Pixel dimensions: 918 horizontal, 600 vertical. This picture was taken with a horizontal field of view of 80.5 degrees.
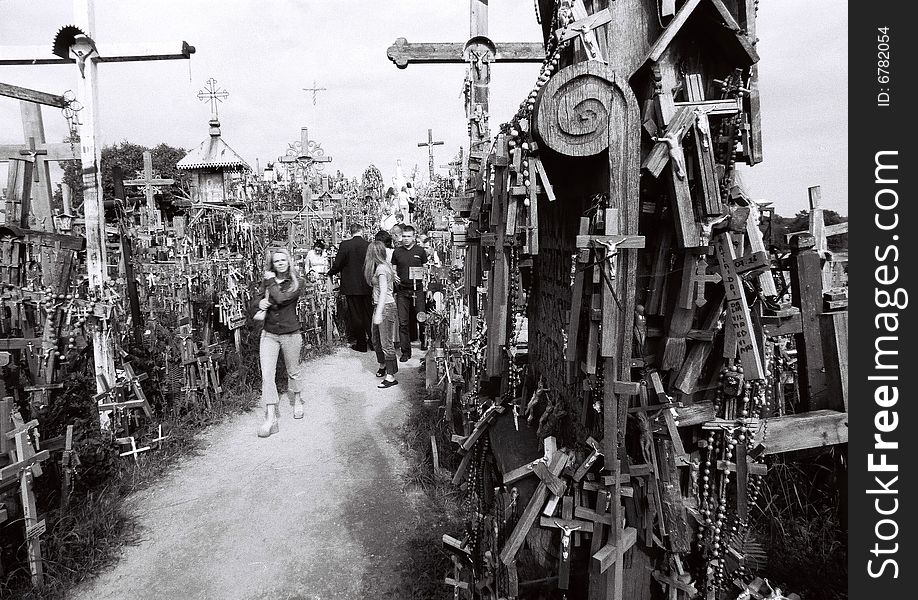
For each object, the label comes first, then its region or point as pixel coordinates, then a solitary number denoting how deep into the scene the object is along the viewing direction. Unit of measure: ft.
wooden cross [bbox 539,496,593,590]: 8.38
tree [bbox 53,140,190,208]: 103.04
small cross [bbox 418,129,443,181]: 46.20
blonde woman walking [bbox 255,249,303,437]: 15.40
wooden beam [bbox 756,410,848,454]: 9.27
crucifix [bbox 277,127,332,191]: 54.95
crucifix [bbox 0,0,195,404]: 18.95
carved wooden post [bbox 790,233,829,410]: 9.89
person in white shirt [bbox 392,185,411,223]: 28.76
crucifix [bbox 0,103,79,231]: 18.52
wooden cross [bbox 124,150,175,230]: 38.97
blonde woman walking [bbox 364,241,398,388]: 24.22
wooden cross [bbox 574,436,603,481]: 8.45
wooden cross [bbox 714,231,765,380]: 7.34
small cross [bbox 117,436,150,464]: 18.57
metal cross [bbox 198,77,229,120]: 46.29
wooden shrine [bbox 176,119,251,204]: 71.82
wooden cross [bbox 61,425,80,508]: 15.48
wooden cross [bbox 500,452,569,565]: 8.61
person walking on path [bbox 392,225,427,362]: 27.02
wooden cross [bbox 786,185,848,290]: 11.59
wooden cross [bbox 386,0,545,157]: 17.58
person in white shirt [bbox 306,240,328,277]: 38.47
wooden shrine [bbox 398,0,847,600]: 7.43
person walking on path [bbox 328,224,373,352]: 27.89
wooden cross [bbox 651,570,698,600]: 8.18
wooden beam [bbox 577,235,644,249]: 7.48
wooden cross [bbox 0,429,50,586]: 12.85
